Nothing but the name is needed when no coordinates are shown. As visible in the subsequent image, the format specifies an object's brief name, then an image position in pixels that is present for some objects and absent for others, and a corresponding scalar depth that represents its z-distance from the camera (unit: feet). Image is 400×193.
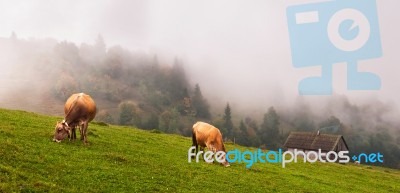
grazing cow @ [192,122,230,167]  95.25
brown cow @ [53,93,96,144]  80.38
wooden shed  330.13
